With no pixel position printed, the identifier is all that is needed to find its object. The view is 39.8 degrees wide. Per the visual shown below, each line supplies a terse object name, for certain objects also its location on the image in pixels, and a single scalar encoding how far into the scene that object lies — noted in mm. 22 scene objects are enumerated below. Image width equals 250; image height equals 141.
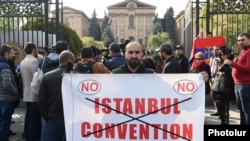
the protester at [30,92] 5642
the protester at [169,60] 5748
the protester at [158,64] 7520
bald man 3827
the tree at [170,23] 64991
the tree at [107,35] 69424
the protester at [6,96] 5386
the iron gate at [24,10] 8248
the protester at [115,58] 5723
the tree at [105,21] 75128
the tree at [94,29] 74598
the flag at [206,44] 7721
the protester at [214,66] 7135
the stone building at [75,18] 65286
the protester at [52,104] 4105
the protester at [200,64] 6898
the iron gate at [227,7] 8141
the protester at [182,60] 7485
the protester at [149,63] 6768
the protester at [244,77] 5195
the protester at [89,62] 4447
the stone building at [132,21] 79976
